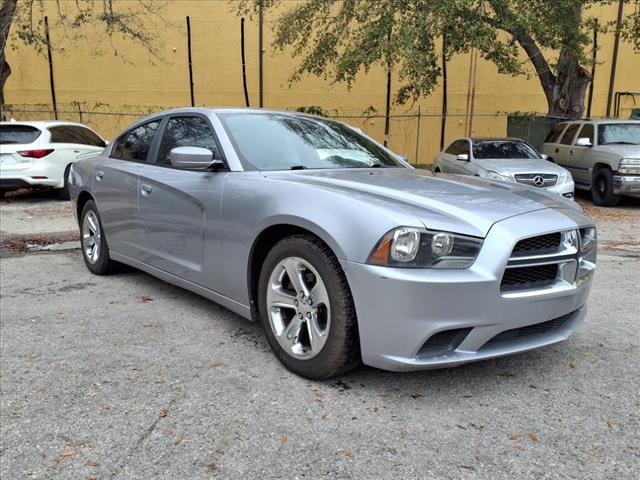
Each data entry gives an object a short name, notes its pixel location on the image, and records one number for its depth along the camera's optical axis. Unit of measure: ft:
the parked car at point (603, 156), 35.53
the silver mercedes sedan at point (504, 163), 32.22
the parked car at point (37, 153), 34.32
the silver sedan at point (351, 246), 8.95
